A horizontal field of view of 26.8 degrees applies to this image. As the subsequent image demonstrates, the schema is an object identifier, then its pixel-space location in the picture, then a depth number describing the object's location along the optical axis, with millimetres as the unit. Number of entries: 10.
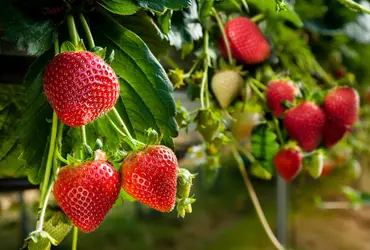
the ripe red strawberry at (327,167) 1007
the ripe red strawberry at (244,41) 636
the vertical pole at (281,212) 1177
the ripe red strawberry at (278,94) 640
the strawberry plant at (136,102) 453
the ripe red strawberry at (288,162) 648
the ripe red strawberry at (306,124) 627
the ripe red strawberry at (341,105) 647
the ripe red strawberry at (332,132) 659
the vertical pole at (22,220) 874
